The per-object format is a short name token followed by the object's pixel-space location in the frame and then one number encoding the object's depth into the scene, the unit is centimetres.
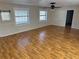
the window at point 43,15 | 559
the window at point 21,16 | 424
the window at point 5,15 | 362
